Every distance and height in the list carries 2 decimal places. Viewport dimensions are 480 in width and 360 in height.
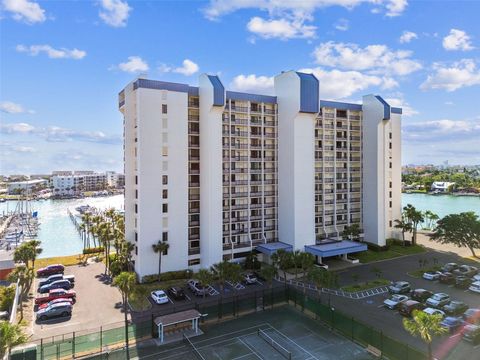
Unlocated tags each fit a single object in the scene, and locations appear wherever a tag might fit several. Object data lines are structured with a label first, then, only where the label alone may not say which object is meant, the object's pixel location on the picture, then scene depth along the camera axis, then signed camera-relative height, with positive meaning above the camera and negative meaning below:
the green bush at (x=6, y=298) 34.09 -12.36
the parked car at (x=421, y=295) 39.56 -14.38
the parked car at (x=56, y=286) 42.50 -13.99
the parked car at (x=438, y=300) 37.31 -14.29
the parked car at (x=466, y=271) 47.69 -14.07
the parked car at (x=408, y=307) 35.31 -14.16
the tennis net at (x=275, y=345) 27.75 -14.90
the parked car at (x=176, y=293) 40.31 -14.33
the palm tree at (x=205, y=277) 37.41 -11.40
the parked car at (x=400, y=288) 41.47 -14.22
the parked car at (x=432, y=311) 33.67 -13.88
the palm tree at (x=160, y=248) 45.62 -9.92
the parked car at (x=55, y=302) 36.99 -13.90
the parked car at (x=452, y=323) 31.64 -14.28
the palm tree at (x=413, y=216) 64.88 -8.27
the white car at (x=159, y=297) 38.91 -14.20
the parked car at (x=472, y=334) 29.21 -14.18
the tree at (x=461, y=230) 55.84 -9.64
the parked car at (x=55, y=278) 45.06 -13.96
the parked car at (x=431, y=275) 46.69 -14.24
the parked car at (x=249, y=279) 45.56 -14.24
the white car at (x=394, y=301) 36.97 -14.25
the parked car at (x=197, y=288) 41.16 -14.19
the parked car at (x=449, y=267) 49.47 -13.98
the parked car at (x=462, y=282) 43.72 -14.27
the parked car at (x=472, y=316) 32.38 -14.15
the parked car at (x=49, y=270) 49.97 -14.02
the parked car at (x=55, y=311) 35.03 -14.17
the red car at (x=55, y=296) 38.78 -14.03
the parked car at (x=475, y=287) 42.19 -14.42
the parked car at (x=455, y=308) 35.56 -14.40
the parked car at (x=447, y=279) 45.44 -14.28
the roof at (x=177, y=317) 30.69 -13.33
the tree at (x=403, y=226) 64.25 -10.00
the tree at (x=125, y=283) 26.26 -8.37
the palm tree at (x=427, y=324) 22.52 -10.13
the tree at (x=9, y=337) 20.64 -10.04
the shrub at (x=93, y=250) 61.87 -13.74
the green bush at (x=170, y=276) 45.50 -13.88
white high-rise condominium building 47.12 +0.70
